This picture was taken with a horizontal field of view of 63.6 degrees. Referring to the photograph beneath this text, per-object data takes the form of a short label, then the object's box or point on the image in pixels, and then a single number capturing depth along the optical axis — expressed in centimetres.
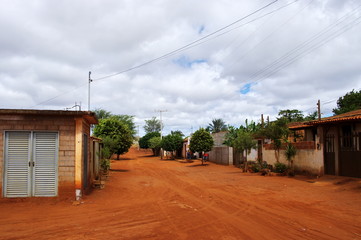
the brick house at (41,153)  1034
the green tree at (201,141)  3119
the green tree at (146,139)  6144
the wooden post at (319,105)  2644
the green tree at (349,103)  4284
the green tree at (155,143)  5267
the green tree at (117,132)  2862
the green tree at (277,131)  2016
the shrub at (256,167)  2218
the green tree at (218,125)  7212
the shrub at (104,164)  1844
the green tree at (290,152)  1993
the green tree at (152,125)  8375
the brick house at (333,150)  1586
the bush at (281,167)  1992
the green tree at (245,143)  2326
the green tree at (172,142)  4516
